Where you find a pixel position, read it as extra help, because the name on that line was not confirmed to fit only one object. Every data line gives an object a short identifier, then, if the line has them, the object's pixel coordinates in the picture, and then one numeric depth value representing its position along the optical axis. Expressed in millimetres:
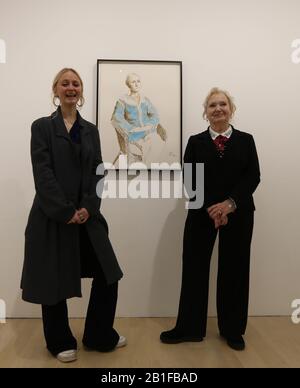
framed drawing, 2814
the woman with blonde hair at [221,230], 2352
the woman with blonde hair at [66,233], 2055
